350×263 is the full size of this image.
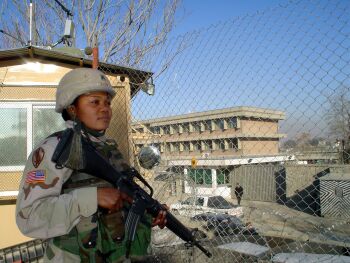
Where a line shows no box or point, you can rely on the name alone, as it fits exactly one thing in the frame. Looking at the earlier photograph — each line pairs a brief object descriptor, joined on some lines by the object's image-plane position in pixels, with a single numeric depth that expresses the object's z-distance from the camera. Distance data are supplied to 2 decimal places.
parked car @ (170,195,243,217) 4.82
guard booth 4.86
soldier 1.52
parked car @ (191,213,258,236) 4.49
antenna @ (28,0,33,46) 5.07
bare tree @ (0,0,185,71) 12.44
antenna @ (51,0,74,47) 5.40
